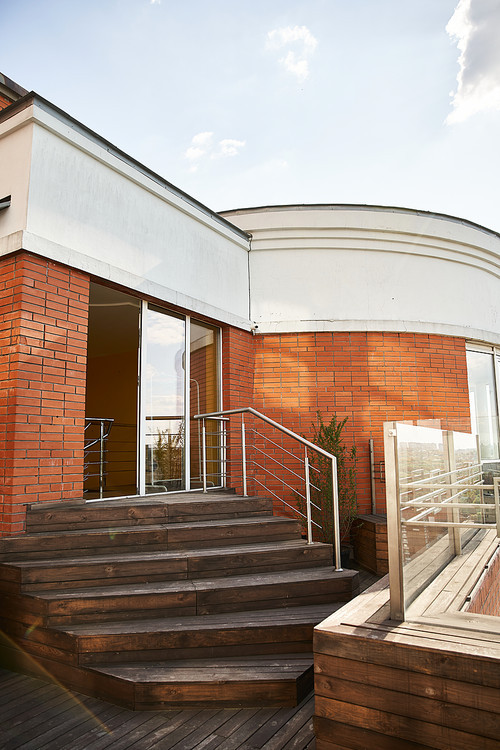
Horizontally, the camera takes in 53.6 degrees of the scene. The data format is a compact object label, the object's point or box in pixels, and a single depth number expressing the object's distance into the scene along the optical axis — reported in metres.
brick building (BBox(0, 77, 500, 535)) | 4.16
